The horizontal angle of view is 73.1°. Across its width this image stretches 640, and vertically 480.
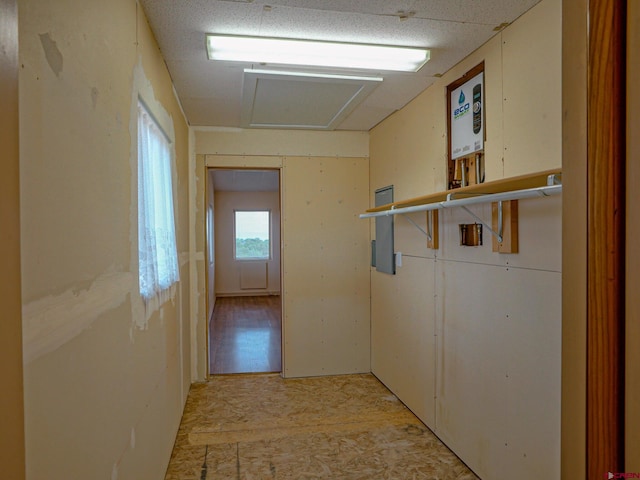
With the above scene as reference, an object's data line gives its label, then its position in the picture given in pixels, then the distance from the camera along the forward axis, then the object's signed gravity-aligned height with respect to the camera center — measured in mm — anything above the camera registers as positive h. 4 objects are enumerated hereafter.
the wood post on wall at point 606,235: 434 -3
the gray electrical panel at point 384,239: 3895 -48
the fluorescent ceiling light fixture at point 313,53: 2473 +1093
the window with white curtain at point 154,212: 1993 +127
